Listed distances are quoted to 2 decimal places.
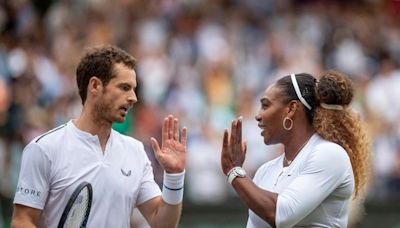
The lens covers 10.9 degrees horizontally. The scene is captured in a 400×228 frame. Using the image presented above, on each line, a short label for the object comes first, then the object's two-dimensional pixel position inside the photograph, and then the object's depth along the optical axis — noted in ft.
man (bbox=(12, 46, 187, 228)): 41.86
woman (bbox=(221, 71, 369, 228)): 41.31
